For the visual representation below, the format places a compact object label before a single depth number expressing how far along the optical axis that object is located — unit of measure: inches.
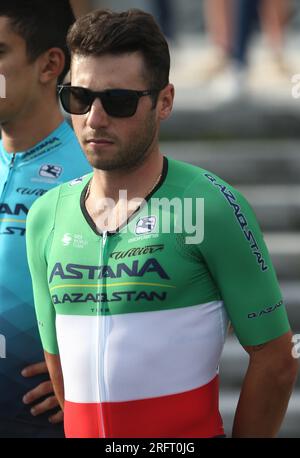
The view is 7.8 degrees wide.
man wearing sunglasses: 219.0
